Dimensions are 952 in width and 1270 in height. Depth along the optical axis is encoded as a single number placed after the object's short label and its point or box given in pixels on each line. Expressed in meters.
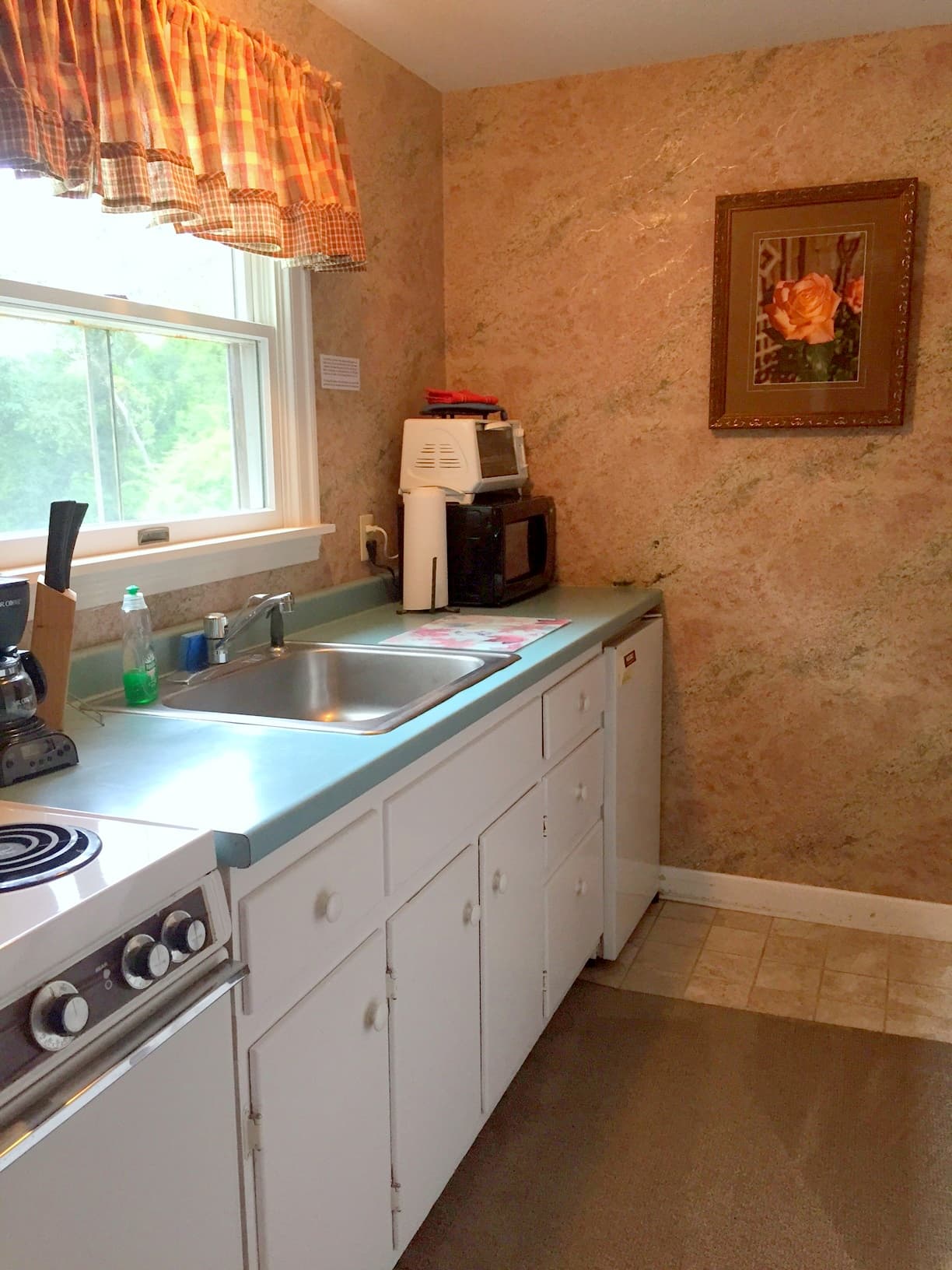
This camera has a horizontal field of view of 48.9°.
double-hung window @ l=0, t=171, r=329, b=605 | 1.78
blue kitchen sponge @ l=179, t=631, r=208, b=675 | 1.98
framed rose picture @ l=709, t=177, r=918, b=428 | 2.63
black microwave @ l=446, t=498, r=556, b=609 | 2.67
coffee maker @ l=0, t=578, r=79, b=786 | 1.34
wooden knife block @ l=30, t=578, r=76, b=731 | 1.52
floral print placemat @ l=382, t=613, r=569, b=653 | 2.21
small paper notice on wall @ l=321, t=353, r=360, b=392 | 2.54
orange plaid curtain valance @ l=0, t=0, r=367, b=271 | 1.52
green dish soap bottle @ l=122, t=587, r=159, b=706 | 1.74
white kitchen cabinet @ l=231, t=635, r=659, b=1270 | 1.27
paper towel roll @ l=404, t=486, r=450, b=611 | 2.64
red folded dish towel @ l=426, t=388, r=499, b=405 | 2.82
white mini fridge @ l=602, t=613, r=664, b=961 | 2.60
